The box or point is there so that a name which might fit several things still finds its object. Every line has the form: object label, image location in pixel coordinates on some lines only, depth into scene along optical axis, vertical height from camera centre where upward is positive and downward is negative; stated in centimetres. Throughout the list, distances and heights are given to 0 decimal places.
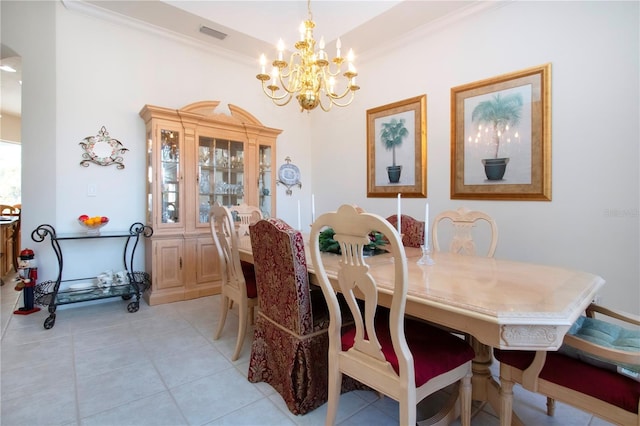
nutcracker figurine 288 -61
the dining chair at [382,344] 114 -57
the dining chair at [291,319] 160 -59
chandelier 221 +103
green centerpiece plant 208 -22
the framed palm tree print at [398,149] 348 +73
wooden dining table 98 -32
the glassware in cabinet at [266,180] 418 +42
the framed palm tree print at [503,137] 264 +67
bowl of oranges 302 -10
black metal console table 278 -72
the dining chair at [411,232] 254 -17
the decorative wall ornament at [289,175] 461 +53
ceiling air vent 352 +204
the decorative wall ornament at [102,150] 318 +64
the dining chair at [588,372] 105 -60
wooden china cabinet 330 +33
